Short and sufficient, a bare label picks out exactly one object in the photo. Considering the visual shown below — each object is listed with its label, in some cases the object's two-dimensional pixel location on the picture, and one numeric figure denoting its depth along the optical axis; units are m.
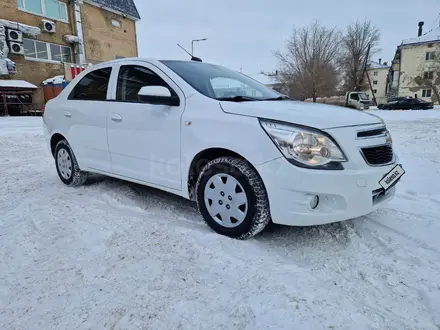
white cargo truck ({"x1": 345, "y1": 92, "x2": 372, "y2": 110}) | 24.92
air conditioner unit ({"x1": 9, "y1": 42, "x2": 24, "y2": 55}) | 18.00
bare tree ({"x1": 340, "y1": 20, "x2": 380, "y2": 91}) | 38.16
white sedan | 2.14
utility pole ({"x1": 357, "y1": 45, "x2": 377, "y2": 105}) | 38.53
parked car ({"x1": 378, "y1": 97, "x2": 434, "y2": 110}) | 26.36
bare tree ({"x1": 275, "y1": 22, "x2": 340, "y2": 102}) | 33.91
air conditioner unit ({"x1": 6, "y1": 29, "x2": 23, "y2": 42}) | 17.73
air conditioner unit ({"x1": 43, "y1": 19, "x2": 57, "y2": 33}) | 19.89
